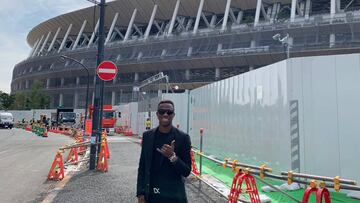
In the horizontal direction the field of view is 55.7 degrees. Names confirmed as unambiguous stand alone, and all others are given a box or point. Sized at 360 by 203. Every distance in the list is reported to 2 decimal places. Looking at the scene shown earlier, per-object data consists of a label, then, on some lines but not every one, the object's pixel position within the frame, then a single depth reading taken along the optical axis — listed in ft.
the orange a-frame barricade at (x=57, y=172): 31.07
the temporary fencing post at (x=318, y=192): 11.57
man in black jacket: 10.35
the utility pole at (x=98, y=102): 34.76
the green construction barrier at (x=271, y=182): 21.74
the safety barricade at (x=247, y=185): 17.85
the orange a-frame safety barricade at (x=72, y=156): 42.38
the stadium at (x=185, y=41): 152.35
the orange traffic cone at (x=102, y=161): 34.63
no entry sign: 34.17
